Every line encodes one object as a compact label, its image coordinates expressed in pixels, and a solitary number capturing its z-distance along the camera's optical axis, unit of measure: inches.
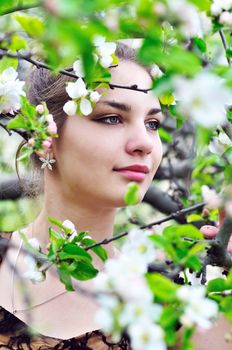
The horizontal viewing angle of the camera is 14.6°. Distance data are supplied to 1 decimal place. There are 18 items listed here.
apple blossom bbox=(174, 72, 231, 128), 23.2
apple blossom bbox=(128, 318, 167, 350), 24.9
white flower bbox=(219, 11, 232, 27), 36.4
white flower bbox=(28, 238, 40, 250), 40.2
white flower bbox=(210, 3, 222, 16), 36.1
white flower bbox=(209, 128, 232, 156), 43.0
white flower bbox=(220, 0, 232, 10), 36.1
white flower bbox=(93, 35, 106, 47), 38.1
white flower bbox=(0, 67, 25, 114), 39.9
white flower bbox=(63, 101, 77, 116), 41.2
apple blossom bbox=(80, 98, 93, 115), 40.9
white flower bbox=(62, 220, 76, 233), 40.1
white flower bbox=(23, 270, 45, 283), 37.7
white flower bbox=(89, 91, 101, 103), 40.2
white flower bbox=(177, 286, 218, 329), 26.5
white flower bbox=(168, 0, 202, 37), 24.5
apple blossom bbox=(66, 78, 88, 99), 40.1
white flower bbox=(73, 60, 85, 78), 40.0
